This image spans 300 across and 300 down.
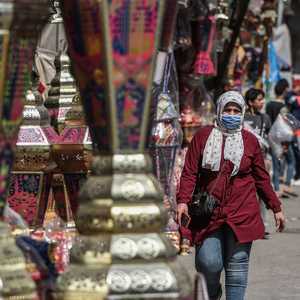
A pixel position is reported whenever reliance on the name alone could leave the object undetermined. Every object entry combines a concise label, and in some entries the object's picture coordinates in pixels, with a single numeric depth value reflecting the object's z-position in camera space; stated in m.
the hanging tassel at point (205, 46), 23.81
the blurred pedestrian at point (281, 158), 28.44
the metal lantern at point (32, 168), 12.05
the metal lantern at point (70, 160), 12.54
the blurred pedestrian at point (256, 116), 19.94
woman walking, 11.88
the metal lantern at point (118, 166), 7.07
